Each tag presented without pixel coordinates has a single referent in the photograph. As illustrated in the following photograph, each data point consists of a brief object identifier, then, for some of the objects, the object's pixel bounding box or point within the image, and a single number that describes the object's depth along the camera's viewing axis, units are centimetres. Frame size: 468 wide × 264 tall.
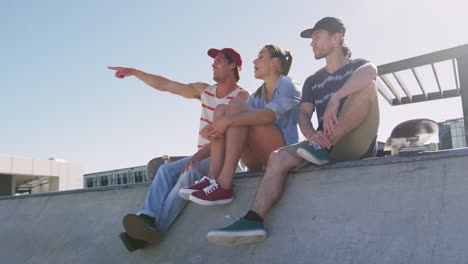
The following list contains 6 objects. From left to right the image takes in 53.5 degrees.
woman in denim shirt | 324
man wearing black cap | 287
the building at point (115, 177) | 3959
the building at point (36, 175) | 3406
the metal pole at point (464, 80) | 518
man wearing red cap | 338
